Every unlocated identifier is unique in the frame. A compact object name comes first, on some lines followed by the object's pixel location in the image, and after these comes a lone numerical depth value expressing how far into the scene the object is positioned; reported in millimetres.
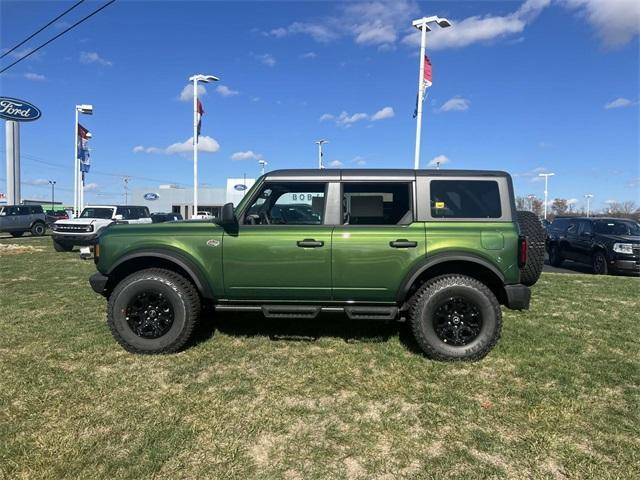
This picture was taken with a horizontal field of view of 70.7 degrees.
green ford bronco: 4496
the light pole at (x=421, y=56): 14289
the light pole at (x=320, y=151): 35738
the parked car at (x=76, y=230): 15680
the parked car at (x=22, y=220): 26559
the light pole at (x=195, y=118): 23062
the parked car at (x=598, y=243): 11555
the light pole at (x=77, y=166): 26378
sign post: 39281
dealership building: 60719
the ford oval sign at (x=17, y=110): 27281
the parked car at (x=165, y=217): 21569
